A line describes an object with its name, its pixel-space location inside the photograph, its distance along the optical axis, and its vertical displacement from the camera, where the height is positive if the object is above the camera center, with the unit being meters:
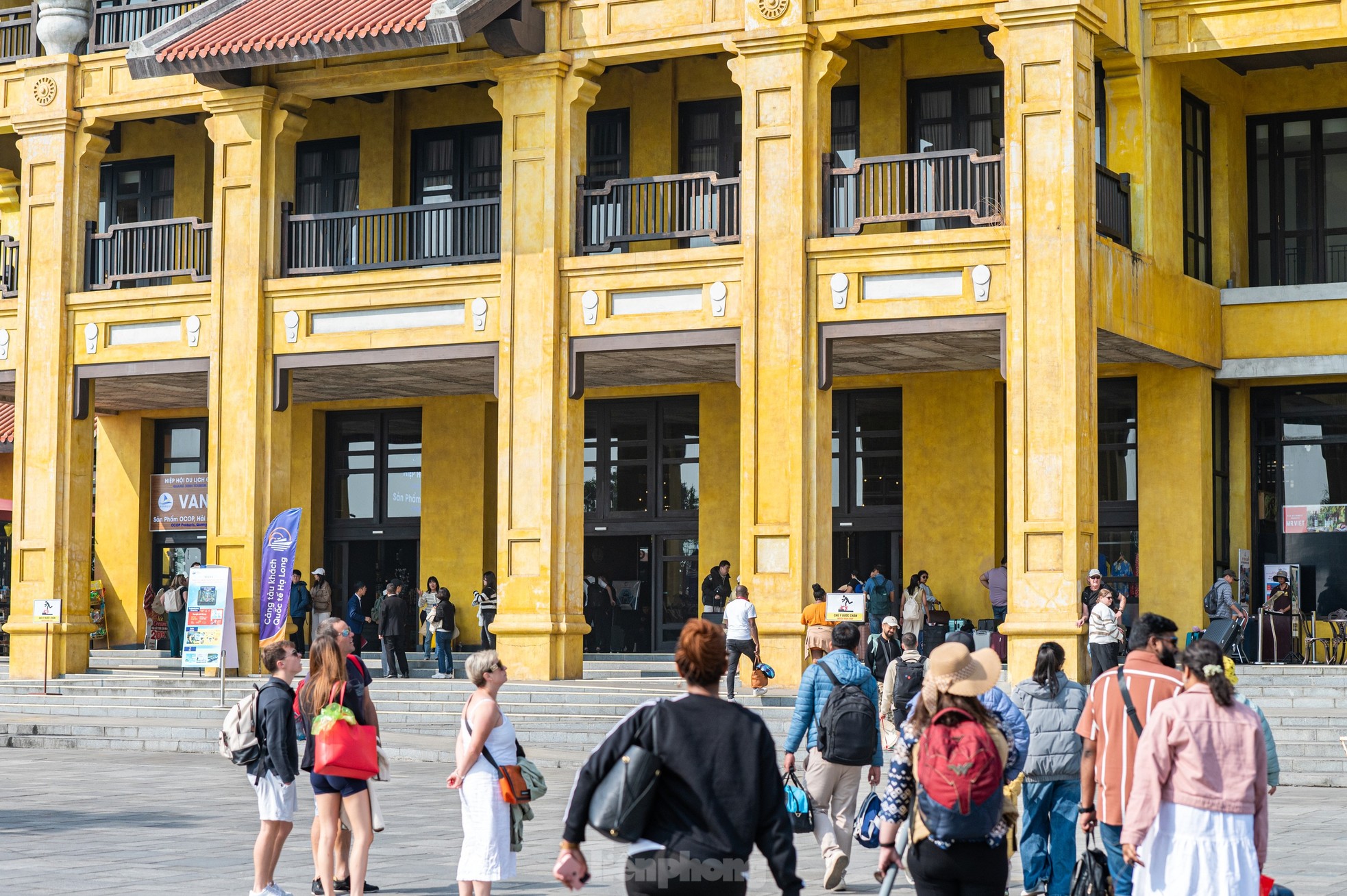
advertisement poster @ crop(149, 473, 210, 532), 31.69 +0.50
